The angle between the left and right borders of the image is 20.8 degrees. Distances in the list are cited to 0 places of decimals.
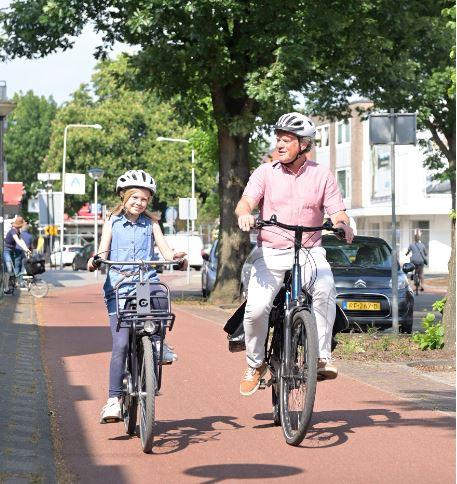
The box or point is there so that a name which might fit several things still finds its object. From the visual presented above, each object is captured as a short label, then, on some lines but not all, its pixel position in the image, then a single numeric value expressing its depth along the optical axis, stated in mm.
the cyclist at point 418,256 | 35000
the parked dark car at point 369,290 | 17344
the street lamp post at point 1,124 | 24062
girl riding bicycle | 7582
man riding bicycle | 7605
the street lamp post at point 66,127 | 71125
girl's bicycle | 7145
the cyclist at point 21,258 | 27266
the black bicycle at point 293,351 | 7102
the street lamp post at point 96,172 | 48406
